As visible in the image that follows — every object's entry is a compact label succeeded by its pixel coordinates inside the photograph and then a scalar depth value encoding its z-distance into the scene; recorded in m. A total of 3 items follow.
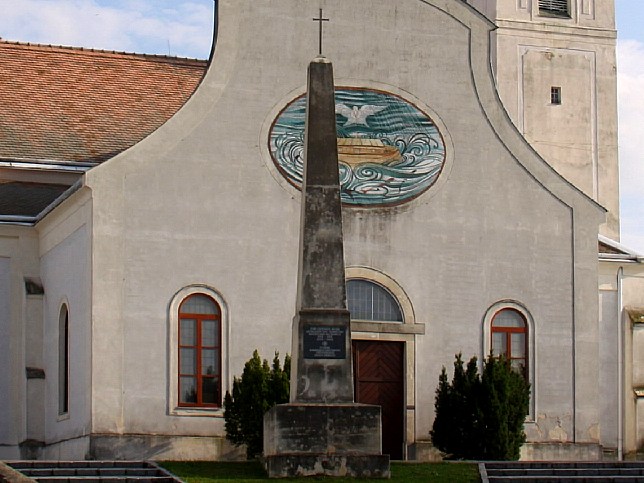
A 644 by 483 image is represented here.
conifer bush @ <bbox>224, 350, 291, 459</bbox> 35.19
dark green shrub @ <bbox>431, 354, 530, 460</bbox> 36.72
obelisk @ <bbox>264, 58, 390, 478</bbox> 30.59
